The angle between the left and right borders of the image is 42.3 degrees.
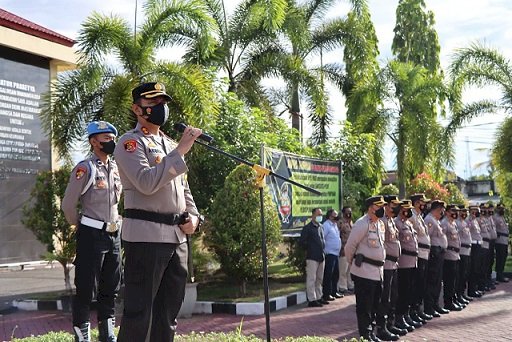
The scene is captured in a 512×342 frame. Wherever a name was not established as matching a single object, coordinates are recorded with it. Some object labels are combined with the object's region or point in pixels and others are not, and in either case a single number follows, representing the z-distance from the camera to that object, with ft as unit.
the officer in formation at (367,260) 23.81
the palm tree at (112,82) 33.42
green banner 37.17
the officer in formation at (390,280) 25.53
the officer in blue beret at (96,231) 17.42
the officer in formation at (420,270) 29.53
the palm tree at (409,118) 62.59
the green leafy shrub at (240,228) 32.45
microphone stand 15.10
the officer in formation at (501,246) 48.45
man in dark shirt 34.88
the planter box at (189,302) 30.04
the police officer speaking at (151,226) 12.42
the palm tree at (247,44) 52.26
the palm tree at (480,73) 57.72
